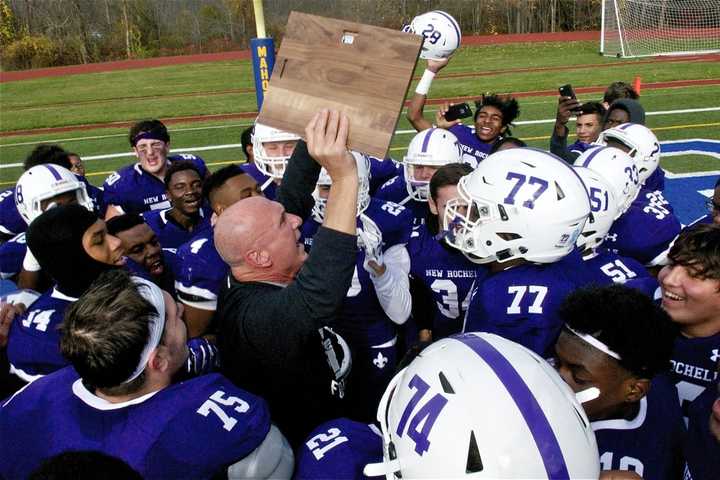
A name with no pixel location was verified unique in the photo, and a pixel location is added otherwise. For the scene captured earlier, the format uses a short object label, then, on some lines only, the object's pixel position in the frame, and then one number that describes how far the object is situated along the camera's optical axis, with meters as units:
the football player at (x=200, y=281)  3.58
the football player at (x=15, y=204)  5.59
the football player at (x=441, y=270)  3.90
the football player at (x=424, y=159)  5.36
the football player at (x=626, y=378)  2.16
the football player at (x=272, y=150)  4.56
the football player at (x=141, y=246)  4.11
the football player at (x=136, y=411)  1.92
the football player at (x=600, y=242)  3.39
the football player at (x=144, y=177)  6.20
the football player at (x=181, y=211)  5.06
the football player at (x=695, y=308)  2.64
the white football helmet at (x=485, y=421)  1.65
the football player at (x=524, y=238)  2.80
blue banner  8.51
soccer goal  24.36
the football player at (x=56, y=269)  3.01
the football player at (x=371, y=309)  3.42
